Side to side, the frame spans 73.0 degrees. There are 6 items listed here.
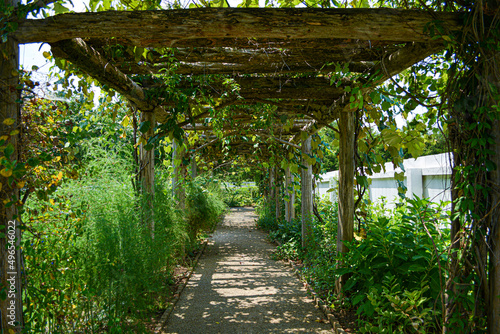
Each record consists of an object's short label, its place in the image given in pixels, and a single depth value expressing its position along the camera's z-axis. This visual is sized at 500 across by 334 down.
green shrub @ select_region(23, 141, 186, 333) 2.35
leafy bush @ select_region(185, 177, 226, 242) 6.88
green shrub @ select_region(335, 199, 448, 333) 2.54
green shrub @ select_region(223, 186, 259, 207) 24.62
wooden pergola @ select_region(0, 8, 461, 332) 2.10
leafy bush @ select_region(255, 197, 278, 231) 10.90
